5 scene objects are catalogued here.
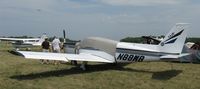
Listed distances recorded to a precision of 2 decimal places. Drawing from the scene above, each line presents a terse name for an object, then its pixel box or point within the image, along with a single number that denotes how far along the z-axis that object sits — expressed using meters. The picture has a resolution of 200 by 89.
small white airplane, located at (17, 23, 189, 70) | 14.55
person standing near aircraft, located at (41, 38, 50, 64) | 19.34
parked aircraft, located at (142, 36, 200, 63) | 19.44
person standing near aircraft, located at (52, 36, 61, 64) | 18.97
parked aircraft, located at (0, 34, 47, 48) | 40.28
